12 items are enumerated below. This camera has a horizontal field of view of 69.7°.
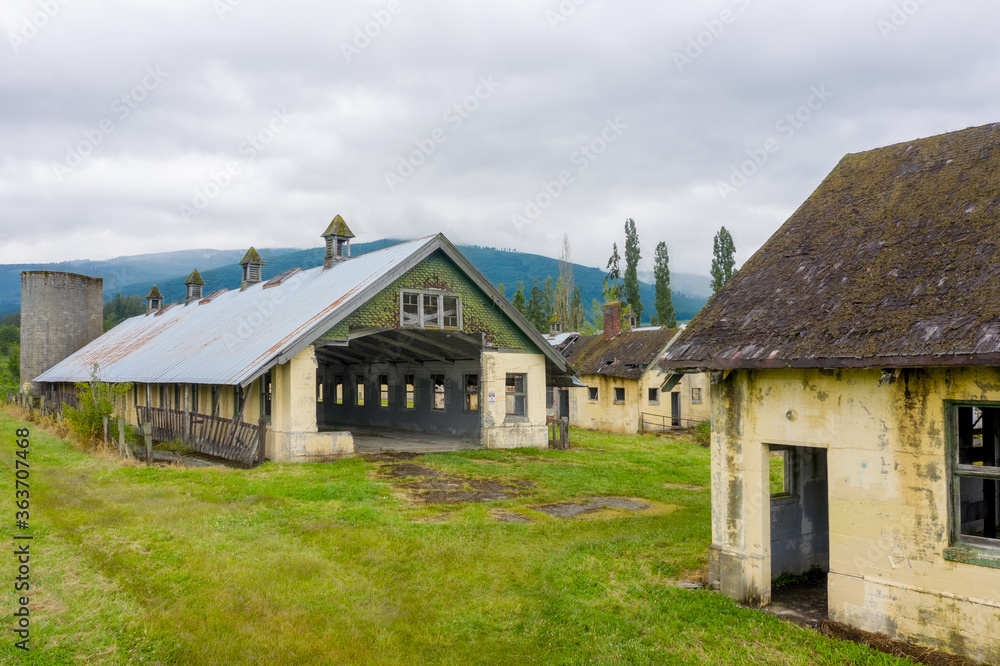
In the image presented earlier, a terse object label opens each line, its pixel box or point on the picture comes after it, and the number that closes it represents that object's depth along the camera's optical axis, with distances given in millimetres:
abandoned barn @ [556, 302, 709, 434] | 34125
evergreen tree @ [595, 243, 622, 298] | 72562
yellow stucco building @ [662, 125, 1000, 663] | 6801
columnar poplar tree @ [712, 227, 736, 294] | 74000
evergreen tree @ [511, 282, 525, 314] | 76125
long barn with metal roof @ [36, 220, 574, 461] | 19875
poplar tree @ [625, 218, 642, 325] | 71562
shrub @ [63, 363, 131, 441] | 21234
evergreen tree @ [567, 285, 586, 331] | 80875
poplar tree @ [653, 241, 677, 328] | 73562
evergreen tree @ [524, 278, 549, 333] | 78512
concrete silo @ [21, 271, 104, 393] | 47844
